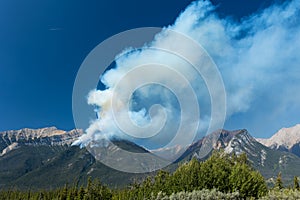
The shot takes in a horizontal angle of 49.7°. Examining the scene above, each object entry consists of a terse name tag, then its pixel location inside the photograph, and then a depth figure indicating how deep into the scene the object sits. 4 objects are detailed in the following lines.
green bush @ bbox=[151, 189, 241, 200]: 44.17
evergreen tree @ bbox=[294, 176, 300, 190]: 56.84
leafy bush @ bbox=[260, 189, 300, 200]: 32.91
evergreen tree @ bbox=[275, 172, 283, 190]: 55.82
